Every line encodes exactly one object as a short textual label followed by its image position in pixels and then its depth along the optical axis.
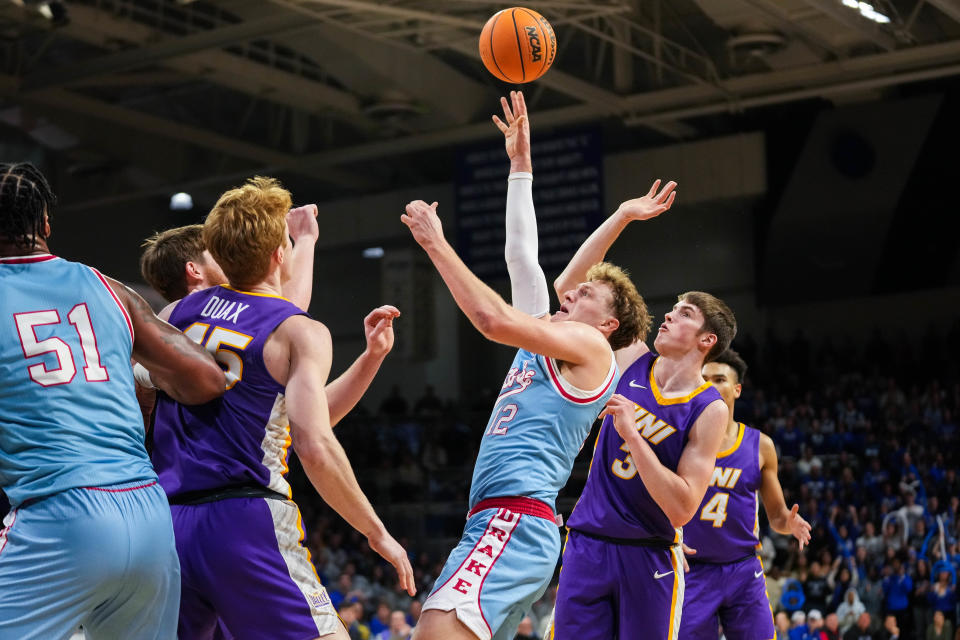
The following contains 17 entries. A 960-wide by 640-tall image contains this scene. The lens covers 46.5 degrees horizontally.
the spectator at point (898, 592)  14.65
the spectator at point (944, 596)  14.34
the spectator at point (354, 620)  14.40
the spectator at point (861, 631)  14.22
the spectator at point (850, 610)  14.52
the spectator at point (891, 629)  13.98
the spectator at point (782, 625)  14.01
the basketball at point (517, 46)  7.05
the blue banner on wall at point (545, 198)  18.55
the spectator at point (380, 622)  15.26
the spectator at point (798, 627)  14.09
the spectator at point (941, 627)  14.12
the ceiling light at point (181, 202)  24.86
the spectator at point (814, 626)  13.95
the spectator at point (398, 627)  14.35
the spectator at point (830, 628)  14.00
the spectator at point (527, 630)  15.00
